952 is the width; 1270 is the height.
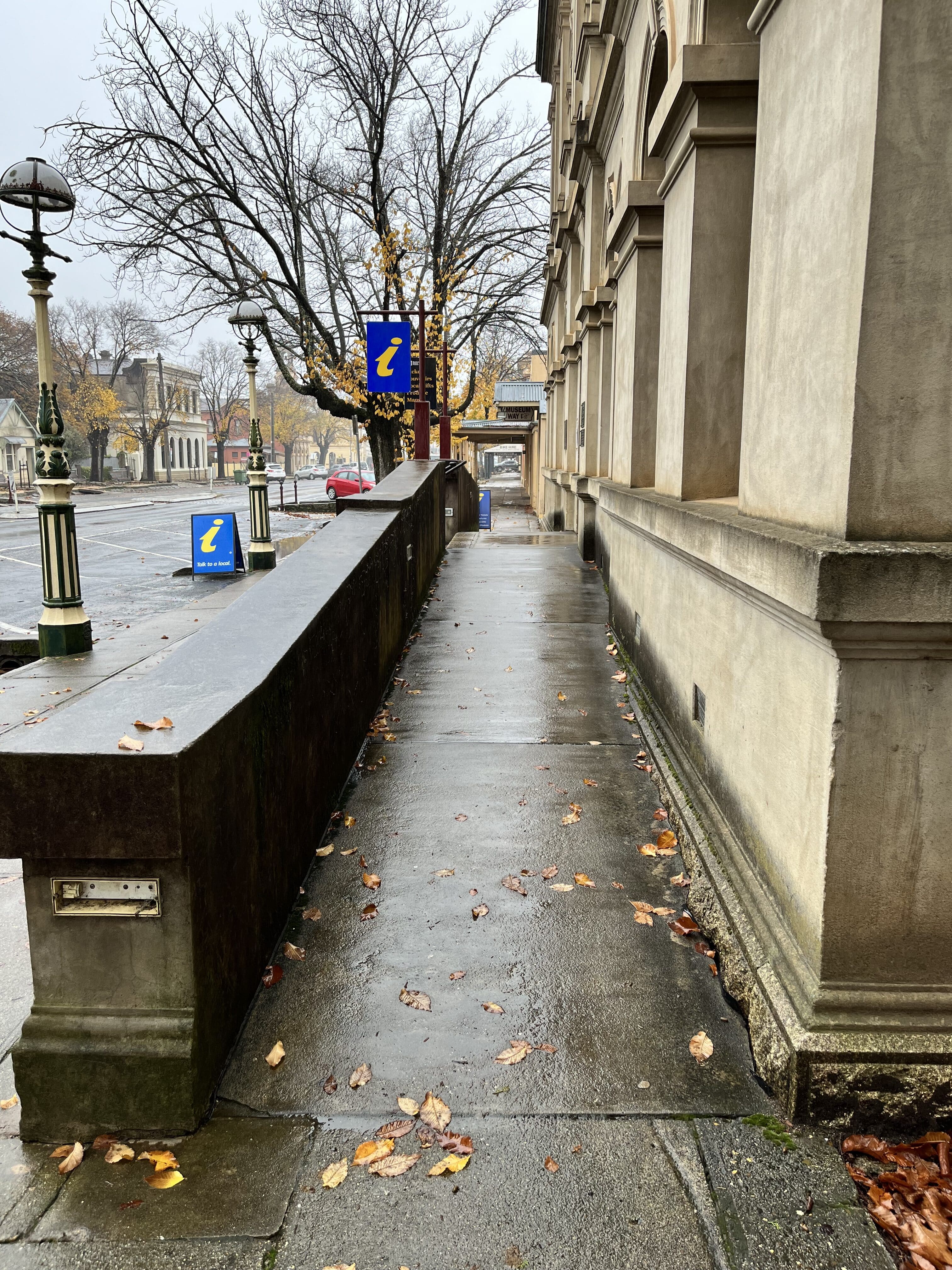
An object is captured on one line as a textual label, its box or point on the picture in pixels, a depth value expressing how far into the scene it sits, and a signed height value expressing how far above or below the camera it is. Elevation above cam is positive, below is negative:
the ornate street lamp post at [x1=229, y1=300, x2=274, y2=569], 17.56 -0.21
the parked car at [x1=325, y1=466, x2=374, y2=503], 41.19 -0.79
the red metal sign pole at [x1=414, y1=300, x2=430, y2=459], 19.20 +0.93
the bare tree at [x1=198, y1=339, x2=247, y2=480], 97.94 +9.43
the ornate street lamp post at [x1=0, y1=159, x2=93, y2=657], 9.70 -0.08
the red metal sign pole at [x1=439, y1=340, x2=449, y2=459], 23.62 +0.81
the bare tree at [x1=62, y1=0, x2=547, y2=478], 23.92 +7.50
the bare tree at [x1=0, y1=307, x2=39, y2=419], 70.56 +7.90
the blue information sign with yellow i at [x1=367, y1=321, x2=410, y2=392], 20.44 +2.24
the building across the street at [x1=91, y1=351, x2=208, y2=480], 87.12 +5.12
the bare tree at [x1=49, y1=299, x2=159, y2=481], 74.69 +9.73
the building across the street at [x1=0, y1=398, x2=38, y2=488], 68.19 +1.63
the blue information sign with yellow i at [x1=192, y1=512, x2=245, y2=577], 17.59 -1.45
